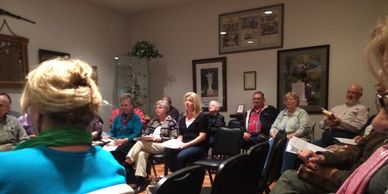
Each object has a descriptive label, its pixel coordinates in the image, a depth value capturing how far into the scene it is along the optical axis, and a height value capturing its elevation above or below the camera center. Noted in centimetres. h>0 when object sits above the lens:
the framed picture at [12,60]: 397 +31
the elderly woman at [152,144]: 339 -80
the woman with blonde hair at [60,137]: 82 -18
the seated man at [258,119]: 422 -64
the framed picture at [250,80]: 511 -2
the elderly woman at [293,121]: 388 -61
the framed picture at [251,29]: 488 +90
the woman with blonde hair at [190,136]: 316 -69
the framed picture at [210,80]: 540 -2
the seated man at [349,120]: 368 -57
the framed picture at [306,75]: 454 +5
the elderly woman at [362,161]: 94 -46
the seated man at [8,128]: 319 -55
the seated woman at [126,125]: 386 -63
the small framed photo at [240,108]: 504 -54
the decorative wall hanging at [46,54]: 454 +45
